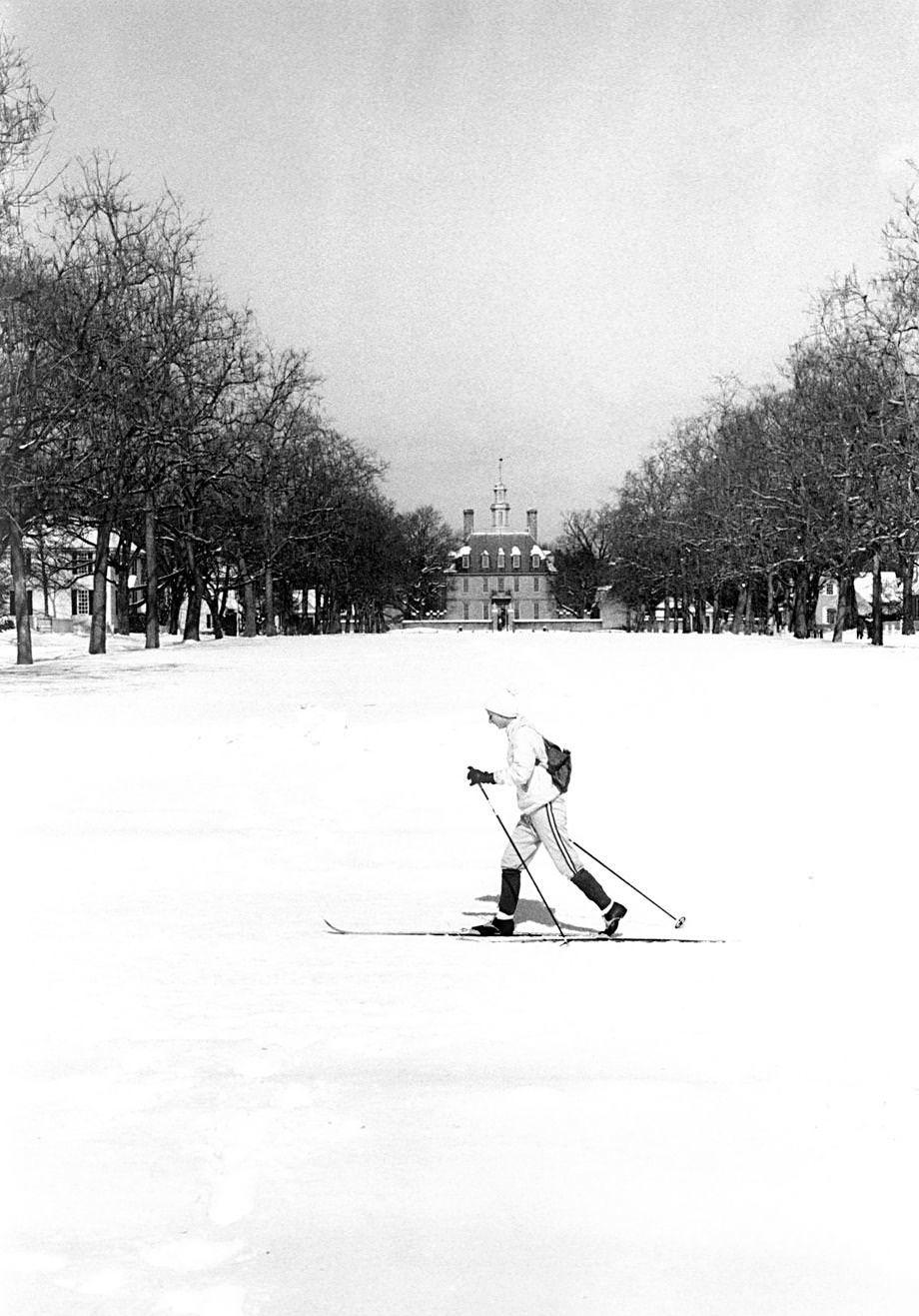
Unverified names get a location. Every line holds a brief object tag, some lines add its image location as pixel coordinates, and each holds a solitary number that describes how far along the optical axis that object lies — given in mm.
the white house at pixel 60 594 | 51906
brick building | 157750
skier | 7805
